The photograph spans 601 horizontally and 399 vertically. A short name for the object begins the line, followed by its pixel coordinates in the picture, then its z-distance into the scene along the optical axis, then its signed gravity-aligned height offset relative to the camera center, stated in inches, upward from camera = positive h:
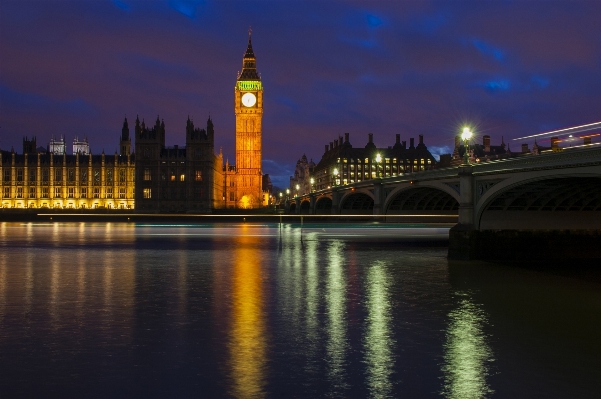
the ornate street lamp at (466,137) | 1405.0 +167.6
